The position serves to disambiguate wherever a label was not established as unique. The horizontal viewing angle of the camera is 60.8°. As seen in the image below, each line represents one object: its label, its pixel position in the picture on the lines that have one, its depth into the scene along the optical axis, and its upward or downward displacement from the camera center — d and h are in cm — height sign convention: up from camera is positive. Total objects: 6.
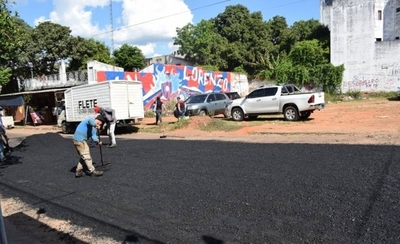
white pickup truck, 1653 -33
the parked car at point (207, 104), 2139 -25
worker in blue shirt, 831 -86
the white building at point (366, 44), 3275 +486
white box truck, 1780 +27
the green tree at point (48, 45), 3678 +671
